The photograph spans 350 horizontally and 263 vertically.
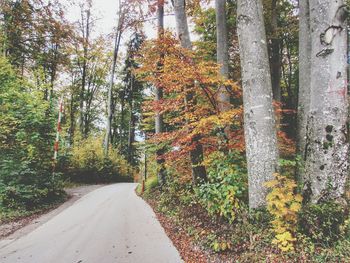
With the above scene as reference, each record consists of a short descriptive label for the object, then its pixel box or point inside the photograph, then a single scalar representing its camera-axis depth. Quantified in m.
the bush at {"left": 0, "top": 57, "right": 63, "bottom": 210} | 9.36
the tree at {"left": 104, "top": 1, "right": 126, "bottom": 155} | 22.59
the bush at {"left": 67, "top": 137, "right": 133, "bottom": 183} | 19.83
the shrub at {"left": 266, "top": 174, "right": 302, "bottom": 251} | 3.84
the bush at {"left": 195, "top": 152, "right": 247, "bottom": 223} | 5.19
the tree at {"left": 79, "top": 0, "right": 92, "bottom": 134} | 26.26
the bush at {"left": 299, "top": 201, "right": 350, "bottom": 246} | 3.78
